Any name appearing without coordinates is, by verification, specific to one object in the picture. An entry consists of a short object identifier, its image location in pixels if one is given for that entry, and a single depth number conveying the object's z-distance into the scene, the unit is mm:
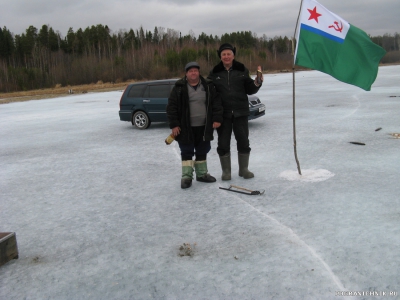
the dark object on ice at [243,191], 5328
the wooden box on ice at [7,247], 3602
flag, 5551
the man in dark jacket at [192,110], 5688
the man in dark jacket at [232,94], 5773
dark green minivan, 11812
